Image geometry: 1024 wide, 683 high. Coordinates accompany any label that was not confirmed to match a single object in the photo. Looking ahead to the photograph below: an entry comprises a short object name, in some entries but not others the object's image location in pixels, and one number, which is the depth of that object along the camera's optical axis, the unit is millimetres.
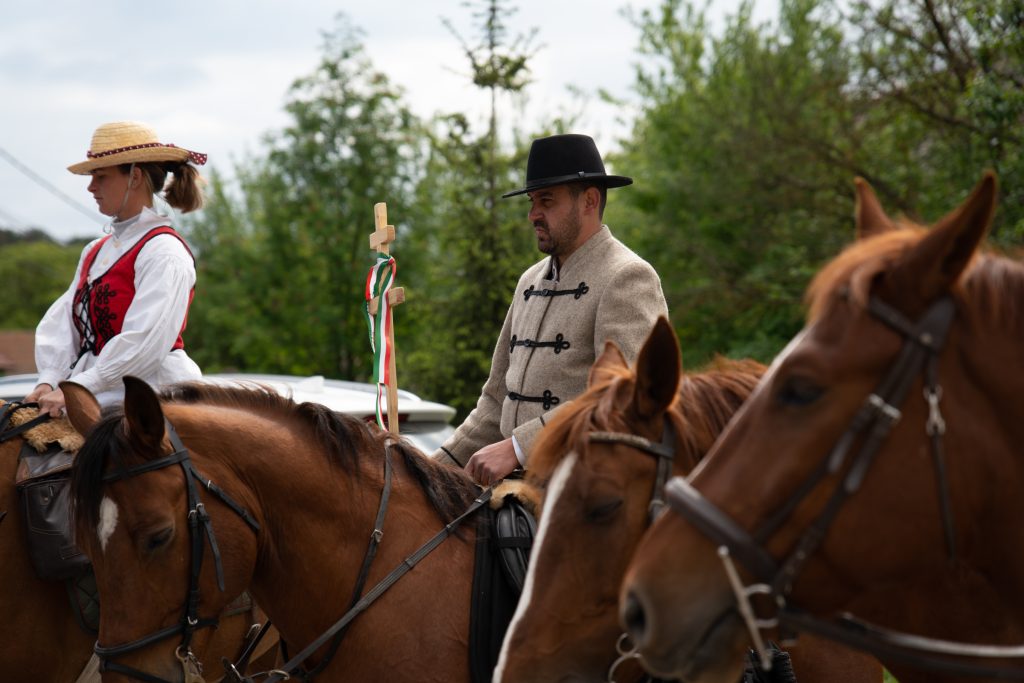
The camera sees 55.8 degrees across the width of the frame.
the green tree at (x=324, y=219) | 16203
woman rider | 4203
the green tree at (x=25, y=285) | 61875
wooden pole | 4660
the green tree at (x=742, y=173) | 12805
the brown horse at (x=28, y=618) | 3965
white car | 7828
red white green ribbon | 4863
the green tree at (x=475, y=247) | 10750
